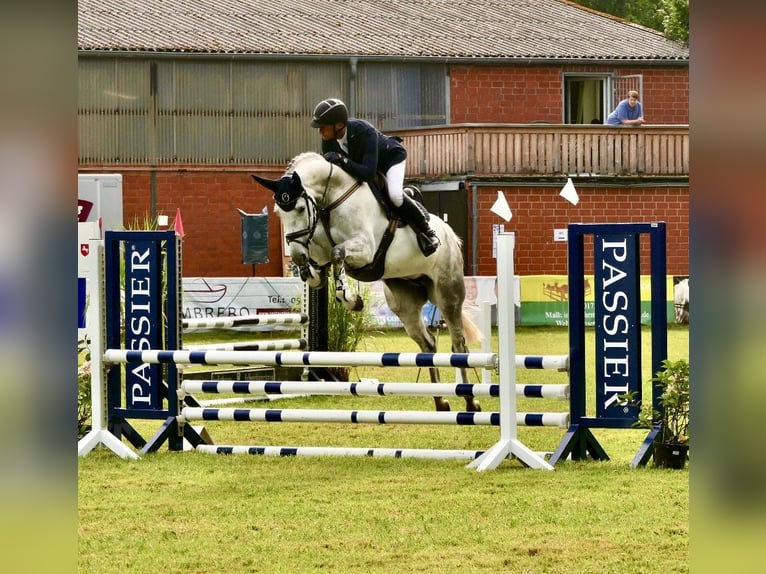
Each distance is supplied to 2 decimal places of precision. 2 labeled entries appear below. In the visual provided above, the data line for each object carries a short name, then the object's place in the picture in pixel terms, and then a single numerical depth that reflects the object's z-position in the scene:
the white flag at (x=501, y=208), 17.83
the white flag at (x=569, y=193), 18.64
